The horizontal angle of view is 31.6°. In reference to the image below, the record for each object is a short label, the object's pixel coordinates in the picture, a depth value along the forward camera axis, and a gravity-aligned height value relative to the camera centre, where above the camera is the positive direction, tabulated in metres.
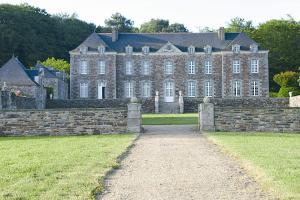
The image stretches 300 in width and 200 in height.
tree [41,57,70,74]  58.28 +4.29
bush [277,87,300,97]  46.53 +1.03
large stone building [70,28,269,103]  49.75 +3.15
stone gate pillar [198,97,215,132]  20.02 -0.55
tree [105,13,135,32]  82.94 +12.75
